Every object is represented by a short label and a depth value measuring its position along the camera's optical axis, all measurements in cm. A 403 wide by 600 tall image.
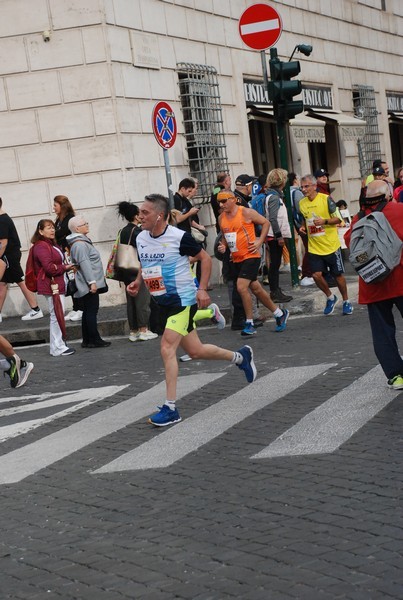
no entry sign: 1783
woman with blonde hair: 1698
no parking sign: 1692
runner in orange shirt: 1404
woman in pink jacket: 1422
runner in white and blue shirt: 937
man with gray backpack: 903
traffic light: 1717
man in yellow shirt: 1548
